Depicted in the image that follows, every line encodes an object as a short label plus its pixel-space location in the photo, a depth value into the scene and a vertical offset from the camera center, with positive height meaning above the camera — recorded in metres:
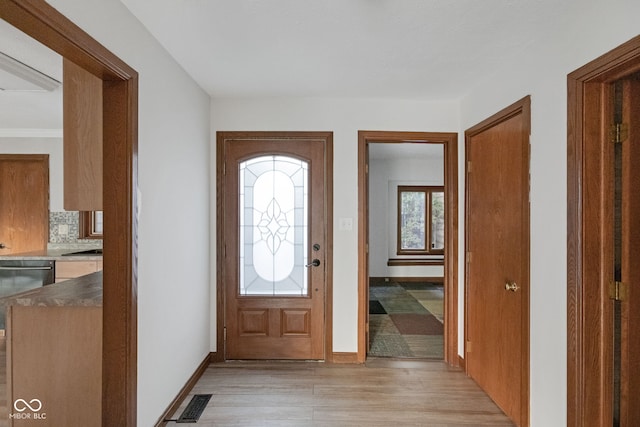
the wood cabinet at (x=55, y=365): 1.86 -0.81
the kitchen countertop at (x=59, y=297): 1.82 -0.44
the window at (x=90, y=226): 4.56 -0.16
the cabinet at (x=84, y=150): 1.87 +0.34
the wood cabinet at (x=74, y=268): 3.83 -0.59
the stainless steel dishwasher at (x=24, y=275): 3.84 -0.67
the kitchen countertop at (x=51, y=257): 3.81 -0.47
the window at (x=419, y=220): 7.23 -0.12
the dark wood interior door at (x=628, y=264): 1.68 -0.24
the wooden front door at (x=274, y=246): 3.30 -0.30
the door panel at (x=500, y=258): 2.25 -0.32
